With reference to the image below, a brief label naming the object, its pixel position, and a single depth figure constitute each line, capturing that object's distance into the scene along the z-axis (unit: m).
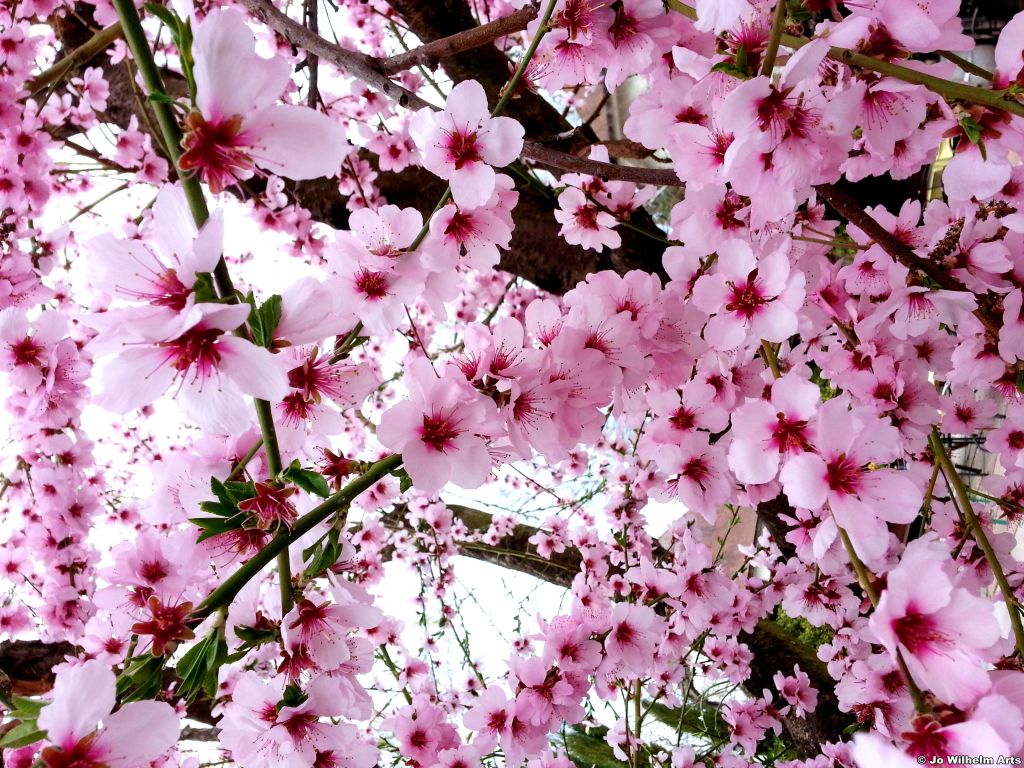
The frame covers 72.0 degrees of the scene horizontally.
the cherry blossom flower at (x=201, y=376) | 0.15
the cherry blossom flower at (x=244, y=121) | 0.14
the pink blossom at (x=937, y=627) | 0.15
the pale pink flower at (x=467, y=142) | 0.21
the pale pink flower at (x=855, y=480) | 0.19
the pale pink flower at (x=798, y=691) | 0.53
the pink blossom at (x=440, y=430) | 0.18
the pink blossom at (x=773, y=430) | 0.21
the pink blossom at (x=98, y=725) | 0.14
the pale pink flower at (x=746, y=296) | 0.23
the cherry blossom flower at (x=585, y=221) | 0.30
